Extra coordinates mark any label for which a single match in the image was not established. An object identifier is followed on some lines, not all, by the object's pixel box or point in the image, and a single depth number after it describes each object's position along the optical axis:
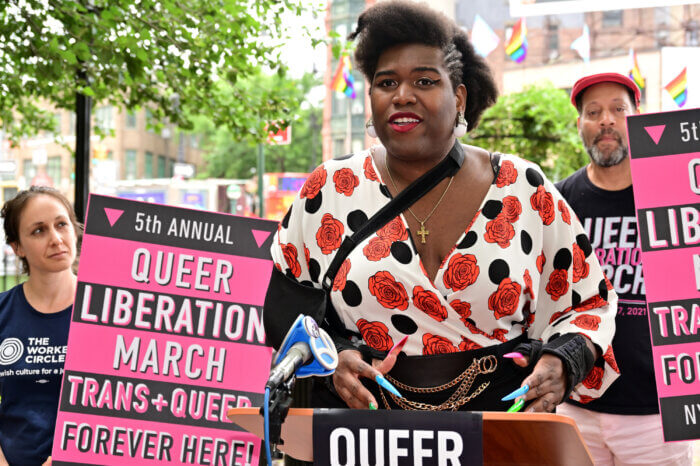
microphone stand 1.60
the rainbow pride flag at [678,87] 8.40
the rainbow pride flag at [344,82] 13.82
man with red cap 3.26
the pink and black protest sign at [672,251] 2.84
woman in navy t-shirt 3.49
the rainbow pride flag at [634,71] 12.58
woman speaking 2.11
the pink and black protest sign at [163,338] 3.38
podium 1.62
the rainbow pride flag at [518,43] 15.66
